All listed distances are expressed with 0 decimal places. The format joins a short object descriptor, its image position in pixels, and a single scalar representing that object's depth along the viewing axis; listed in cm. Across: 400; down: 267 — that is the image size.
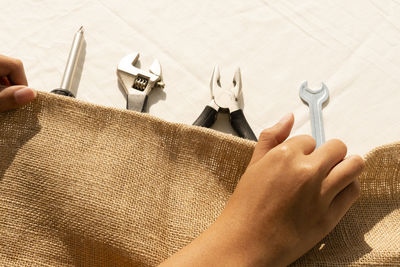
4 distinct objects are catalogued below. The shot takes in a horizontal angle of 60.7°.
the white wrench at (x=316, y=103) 58
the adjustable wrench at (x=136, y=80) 58
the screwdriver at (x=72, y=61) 60
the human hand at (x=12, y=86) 49
